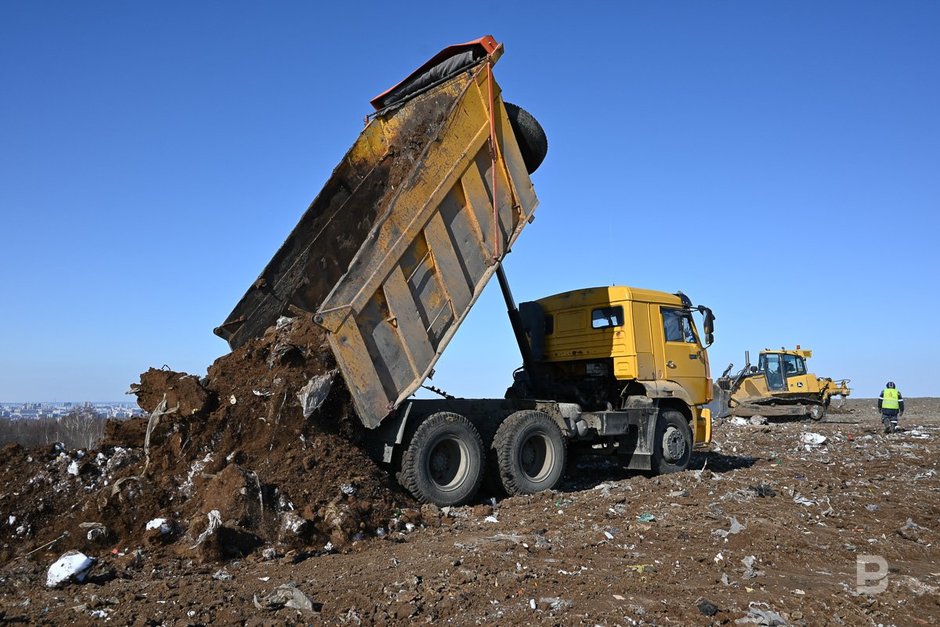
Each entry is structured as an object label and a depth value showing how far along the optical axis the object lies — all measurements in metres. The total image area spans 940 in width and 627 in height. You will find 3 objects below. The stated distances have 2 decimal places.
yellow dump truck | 6.44
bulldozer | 22.92
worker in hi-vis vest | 17.19
